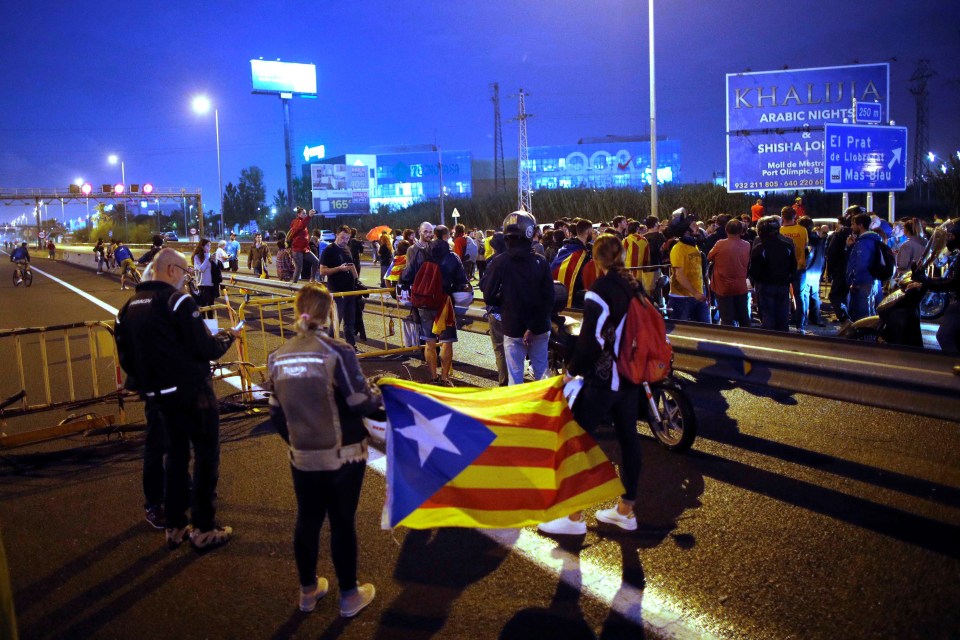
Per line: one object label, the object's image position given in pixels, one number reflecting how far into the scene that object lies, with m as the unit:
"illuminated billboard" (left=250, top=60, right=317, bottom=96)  98.12
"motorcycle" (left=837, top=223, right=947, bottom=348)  7.61
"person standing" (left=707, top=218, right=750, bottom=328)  10.48
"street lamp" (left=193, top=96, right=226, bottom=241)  51.47
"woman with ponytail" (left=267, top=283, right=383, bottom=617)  3.95
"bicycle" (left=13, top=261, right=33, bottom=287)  35.25
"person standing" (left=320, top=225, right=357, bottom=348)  11.98
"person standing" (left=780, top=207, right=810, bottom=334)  12.99
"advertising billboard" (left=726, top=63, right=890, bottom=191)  27.61
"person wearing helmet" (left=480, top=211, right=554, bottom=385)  7.02
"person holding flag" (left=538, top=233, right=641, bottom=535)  5.00
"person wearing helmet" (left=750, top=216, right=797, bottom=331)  10.42
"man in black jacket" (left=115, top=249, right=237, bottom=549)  4.96
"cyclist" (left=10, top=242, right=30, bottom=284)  35.78
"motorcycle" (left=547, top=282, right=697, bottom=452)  6.49
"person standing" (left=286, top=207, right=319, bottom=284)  20.66
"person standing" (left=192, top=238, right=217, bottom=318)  17.86
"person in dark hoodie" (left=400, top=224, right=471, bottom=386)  9.25
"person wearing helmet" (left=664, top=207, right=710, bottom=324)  10.56
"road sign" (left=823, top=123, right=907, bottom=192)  21.58
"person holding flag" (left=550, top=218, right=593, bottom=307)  9.24
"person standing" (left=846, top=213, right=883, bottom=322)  11.68
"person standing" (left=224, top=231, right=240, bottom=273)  30.76
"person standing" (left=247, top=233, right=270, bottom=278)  31.03
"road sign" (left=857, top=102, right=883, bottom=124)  26.64
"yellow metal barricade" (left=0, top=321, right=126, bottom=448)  7.85
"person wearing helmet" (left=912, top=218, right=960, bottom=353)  7.13
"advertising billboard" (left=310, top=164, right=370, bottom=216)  97.38
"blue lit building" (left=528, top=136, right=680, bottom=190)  109.62
